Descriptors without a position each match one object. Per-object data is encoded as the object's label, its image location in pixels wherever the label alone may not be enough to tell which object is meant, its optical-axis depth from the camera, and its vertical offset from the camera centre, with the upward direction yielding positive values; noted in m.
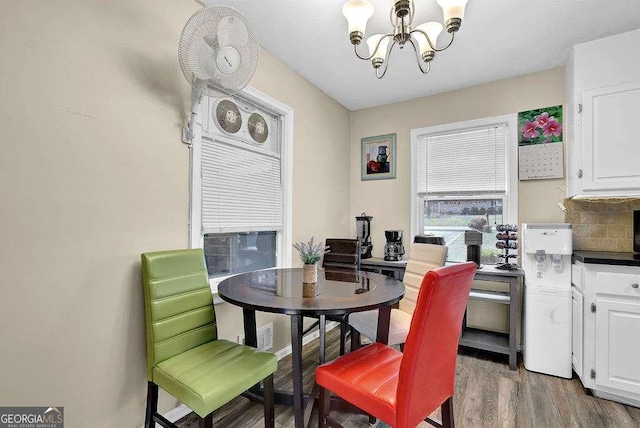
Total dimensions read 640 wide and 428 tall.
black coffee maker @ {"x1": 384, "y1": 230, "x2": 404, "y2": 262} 3.24 -0.30
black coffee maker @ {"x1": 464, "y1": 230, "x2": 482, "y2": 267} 2.73 -0.24
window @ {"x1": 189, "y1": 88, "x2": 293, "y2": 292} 2.09 +0.23
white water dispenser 2.30 -0.63
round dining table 1.38 -0.41
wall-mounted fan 1.58 +0.89
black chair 2.67 -0.36
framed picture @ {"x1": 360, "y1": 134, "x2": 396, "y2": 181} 3.58 +0.72
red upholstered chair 1.10 -0.66
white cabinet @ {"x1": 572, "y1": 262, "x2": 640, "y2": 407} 1.95 -0.76
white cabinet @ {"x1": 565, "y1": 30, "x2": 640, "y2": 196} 2.17 +0.77
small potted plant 1.79 -0.30
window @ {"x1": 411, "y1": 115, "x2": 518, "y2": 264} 2.96 +0.39
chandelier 1.46 +1.03
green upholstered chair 1.32 -0.72
